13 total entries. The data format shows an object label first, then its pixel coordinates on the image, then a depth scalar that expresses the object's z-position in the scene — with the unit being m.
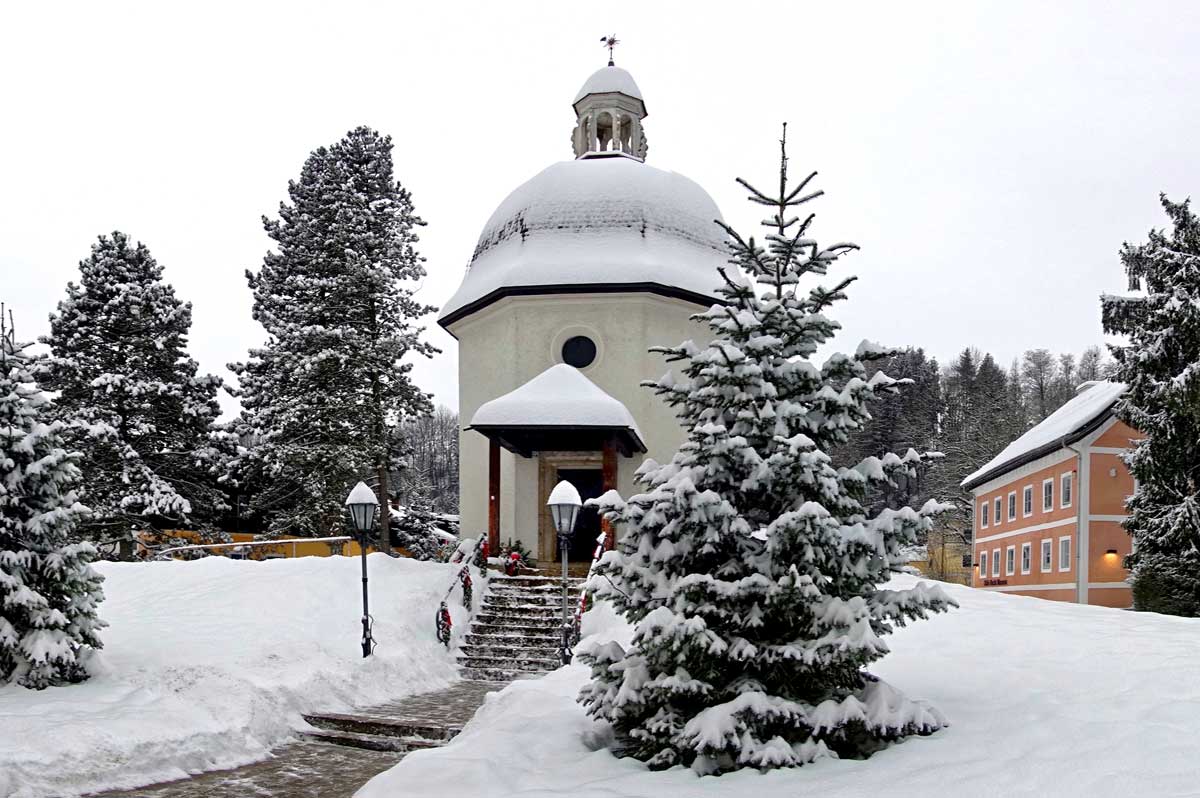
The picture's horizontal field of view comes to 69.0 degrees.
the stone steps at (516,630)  14.31
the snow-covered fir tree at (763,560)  6.41
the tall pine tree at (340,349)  25.95
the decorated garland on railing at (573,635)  13.37
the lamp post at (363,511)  13.48
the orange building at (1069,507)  27.84
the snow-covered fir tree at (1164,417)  17.66
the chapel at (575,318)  20.41
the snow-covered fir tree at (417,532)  32.19
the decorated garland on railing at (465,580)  14.71
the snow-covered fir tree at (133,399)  25.52
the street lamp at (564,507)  12.68
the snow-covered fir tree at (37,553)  10.09
